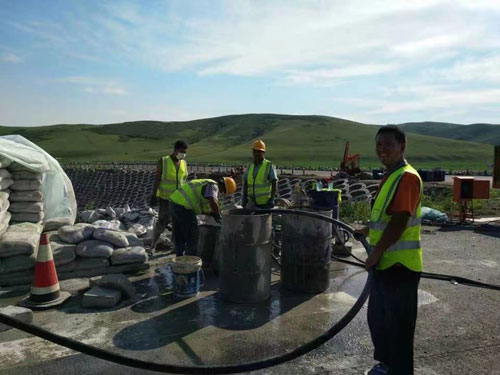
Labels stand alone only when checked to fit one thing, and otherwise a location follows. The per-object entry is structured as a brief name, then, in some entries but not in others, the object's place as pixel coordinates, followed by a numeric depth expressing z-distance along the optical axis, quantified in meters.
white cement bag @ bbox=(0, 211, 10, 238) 6.03
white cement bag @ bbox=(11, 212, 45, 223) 6.95
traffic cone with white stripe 4.86
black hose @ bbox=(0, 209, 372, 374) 2.84
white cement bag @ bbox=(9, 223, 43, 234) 6.23
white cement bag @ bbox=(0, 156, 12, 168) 6.62
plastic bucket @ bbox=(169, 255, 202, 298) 5.18
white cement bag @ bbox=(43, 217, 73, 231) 7.22
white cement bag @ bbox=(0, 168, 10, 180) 6.61
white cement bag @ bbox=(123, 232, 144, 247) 6.46
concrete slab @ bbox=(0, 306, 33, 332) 4.11
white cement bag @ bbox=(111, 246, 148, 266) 6.03
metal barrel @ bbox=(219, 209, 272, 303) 5.05
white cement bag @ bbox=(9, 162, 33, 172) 6.96
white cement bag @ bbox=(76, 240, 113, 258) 5.90
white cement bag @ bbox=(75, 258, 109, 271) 5.89
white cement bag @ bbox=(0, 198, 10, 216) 6.33
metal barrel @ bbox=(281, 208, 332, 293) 5.50
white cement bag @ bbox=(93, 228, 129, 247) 6.11
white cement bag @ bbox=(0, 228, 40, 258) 5.43
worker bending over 5.70
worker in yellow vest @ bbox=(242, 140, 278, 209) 6.80
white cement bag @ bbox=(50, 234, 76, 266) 5.74
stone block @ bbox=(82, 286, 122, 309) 4.83
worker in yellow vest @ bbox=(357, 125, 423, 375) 2.98
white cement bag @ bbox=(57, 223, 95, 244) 6.01
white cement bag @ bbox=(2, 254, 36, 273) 5.47
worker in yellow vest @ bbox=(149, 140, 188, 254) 7.21
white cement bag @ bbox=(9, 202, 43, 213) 6.96
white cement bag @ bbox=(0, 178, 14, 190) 6.57
